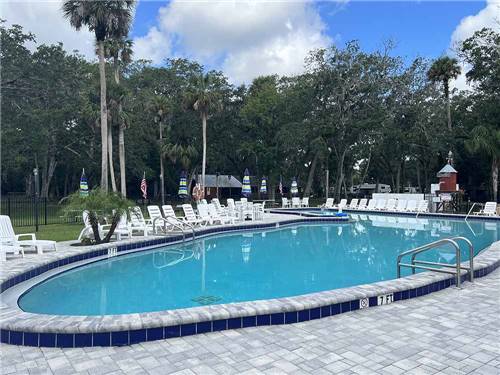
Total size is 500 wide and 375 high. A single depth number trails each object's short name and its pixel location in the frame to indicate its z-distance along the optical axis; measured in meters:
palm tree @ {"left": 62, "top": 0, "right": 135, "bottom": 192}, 19.53
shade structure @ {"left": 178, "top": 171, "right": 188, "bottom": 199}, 24.02
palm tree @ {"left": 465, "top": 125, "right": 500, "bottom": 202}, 25.39
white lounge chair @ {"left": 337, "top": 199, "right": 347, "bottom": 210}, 26.17
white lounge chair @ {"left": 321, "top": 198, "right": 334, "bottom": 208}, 28.53
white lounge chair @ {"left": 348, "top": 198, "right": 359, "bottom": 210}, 26.60
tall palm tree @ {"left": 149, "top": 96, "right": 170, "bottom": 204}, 31.05
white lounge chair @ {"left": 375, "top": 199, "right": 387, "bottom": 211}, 25.31
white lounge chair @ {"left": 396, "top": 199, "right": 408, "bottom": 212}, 24.17
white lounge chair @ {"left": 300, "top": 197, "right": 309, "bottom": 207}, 30.05
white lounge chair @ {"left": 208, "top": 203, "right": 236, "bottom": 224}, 15.98
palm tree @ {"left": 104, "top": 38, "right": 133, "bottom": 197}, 25.05
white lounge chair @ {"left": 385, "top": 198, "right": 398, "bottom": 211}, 24.86
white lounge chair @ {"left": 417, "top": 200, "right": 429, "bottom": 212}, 23.16
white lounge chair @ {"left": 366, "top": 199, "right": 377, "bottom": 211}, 25.69
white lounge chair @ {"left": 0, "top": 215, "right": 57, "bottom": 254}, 8.32
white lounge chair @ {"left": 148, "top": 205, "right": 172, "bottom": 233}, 12.69
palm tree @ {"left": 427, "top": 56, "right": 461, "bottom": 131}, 30.88
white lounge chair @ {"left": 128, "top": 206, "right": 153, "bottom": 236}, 12.01
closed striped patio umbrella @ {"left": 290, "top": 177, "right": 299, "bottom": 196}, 31.33
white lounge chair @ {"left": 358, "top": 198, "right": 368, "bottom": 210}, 26.06
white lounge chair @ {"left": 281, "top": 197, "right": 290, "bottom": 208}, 29.58
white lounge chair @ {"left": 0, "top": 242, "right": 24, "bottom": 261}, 7.94
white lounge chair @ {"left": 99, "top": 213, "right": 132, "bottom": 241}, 11.29
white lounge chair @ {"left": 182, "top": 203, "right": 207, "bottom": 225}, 14.64
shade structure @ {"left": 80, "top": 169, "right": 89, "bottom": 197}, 18.84
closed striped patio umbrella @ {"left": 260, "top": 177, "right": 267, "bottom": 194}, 28.22
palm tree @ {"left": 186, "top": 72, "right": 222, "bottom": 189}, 28.44
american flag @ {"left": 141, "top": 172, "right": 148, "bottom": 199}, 22.97
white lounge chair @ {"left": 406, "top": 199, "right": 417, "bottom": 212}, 23.58
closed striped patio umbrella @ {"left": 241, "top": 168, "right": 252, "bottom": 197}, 24.91
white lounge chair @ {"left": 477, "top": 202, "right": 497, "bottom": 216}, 20.64
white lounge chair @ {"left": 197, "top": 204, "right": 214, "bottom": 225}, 15.48
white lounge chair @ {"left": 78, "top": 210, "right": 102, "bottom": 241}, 10.35
